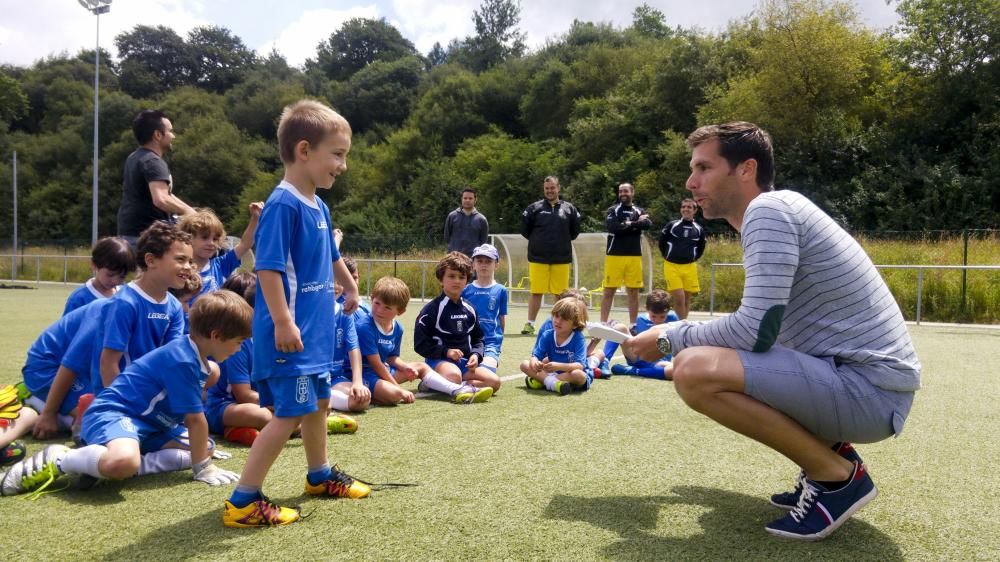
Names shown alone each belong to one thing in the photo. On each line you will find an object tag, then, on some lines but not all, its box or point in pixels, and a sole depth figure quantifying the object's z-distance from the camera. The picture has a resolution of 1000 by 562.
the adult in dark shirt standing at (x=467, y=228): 10.58
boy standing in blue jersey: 2.71
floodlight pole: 28.92
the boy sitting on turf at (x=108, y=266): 4.69
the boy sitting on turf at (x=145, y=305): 3.82
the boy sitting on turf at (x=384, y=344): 5.29
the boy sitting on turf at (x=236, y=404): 4.24
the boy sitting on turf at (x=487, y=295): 6.79
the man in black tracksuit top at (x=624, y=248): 10.11
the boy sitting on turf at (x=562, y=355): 5.84
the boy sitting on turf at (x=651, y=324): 6.71
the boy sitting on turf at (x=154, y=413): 3.16
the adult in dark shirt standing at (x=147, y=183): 5.05
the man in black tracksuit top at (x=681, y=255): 10.01
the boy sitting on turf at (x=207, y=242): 5.16
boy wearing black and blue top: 5.82
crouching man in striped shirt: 2.62
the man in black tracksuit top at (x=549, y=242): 10.53
